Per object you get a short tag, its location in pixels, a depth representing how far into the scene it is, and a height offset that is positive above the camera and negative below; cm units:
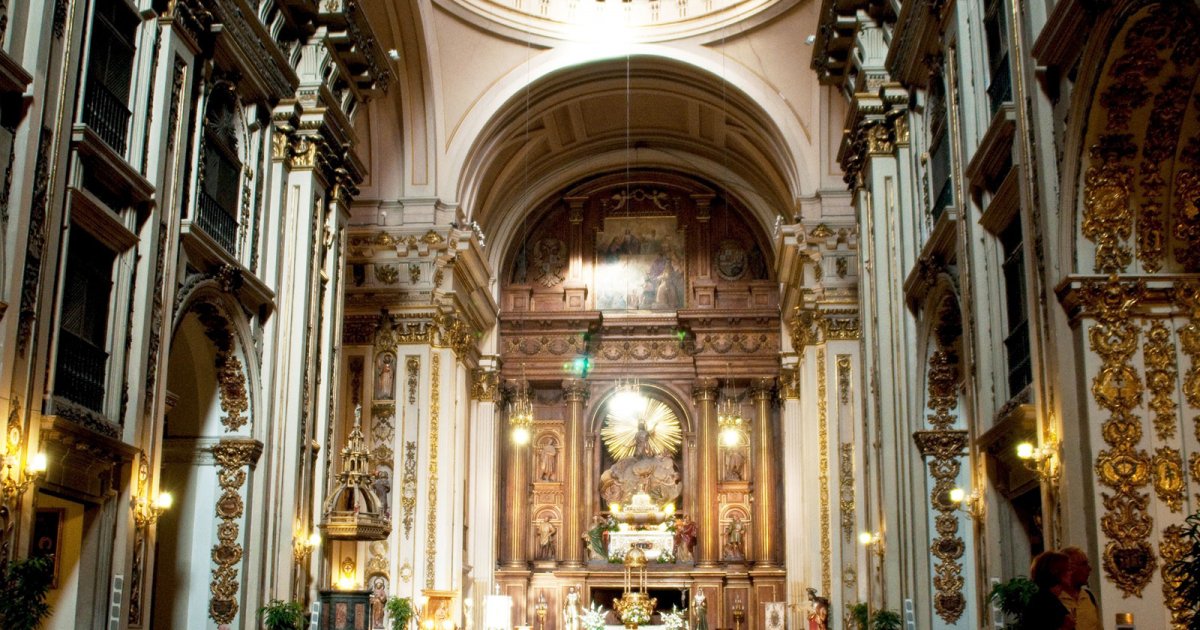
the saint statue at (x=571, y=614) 3019 +27
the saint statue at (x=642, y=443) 3312 +452
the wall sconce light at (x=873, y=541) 1752 +117
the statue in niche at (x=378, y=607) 2183 +29
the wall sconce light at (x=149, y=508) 1310 +113
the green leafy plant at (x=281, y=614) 1579 +12
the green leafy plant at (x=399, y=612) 2252 +22
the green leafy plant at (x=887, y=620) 1672 +10
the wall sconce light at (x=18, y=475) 1037 +116
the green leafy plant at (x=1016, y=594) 948 +25
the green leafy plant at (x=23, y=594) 999 +22
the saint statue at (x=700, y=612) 3016 +33
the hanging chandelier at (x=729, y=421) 3030 +478
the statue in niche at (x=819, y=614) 2433 +25
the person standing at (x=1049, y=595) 706 +18
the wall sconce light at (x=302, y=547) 1686 +98
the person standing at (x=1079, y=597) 757 +18
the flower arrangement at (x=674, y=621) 2894 +13
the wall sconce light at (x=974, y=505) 1343 +125
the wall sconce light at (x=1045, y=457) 1054 +138
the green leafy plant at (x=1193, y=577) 740 +30
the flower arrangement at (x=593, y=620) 2820 +14
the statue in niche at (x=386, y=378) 2548 +467
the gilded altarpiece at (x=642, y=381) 3197 +607
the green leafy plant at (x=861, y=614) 1958 +20
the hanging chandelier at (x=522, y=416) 3040 +484
